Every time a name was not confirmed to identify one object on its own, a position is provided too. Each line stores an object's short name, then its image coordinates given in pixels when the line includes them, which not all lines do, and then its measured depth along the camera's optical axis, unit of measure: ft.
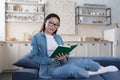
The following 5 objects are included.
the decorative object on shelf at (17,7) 17.41
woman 7.00
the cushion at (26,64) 8.19
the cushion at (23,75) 7.02
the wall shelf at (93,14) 18.24
